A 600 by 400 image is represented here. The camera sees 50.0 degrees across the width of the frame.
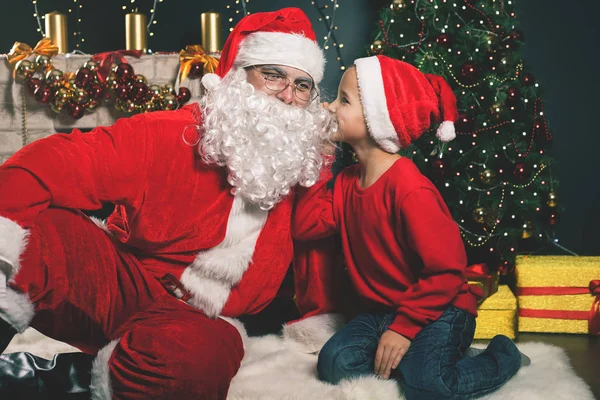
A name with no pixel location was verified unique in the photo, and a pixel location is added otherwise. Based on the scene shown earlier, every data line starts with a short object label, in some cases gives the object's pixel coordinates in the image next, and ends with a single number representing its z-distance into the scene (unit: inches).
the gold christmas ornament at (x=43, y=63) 143.9
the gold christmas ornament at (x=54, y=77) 144.6
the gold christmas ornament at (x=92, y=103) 146.7
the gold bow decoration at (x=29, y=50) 145.2
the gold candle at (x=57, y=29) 153.4
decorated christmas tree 127.1
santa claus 73.1
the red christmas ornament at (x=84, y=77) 143.9
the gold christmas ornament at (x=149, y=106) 144.2
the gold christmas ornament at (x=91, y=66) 144.1
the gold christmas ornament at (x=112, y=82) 142.5
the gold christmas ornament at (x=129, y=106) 144.6
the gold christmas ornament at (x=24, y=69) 144.9
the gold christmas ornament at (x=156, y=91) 143.9
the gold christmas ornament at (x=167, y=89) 143.7
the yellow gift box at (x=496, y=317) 117.0
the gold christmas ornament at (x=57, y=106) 147.2
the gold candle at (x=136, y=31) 149.9
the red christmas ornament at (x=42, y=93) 146.1
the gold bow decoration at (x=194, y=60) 143.1
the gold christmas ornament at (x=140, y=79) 143.0
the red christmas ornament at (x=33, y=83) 146.3
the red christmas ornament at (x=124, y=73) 141.6
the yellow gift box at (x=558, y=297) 119.6
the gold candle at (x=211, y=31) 146.6
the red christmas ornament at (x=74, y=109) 146.8
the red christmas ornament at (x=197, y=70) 143.5
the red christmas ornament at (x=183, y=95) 144.4
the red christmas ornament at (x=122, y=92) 143.0
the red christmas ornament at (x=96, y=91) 145.1
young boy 85.9
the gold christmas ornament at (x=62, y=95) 145.7
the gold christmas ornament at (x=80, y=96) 145.6
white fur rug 84.2
